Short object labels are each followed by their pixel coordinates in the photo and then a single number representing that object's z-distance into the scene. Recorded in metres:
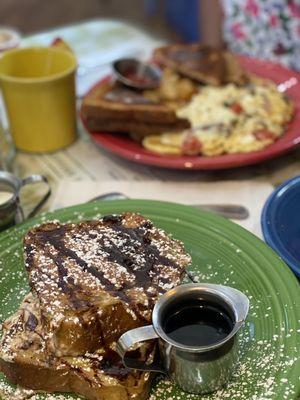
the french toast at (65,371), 0.92
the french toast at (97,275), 0.92
